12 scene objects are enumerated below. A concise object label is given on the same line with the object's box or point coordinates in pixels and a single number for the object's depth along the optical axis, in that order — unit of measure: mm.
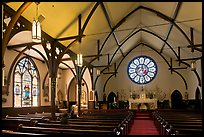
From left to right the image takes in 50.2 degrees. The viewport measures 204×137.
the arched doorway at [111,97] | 20473
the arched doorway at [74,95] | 18281
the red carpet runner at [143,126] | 8219
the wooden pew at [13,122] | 6028
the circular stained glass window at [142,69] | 20469
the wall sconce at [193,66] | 12975
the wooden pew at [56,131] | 3839
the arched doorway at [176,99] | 19344
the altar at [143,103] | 18292
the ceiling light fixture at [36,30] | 5676
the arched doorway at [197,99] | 16566
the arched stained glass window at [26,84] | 12516
